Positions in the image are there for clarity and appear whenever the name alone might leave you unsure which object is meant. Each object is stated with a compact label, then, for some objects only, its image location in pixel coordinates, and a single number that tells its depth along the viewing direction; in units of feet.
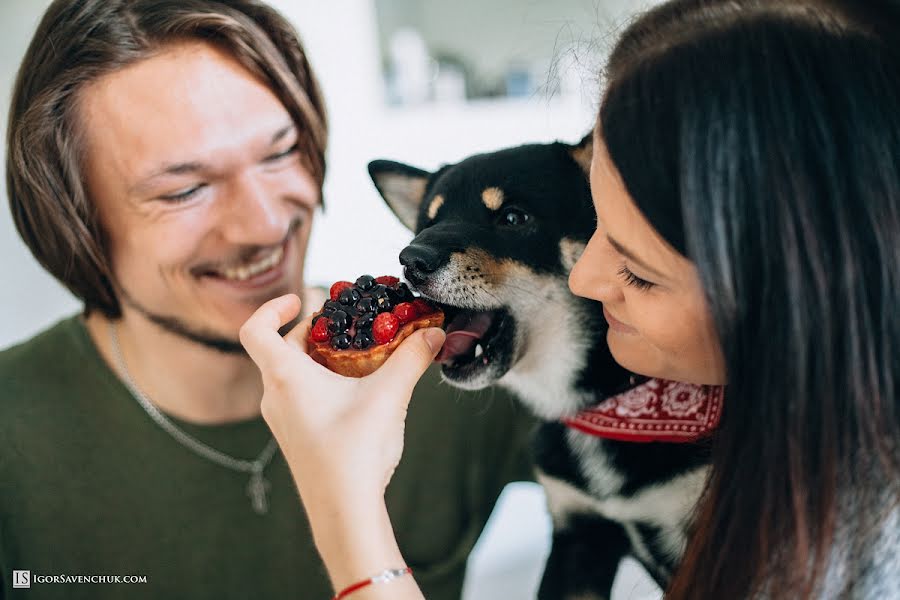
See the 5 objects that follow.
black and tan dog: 2.72
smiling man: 3.21
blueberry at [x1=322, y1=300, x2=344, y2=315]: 2.56
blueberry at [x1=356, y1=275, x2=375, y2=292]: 2.63
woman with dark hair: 1.68
